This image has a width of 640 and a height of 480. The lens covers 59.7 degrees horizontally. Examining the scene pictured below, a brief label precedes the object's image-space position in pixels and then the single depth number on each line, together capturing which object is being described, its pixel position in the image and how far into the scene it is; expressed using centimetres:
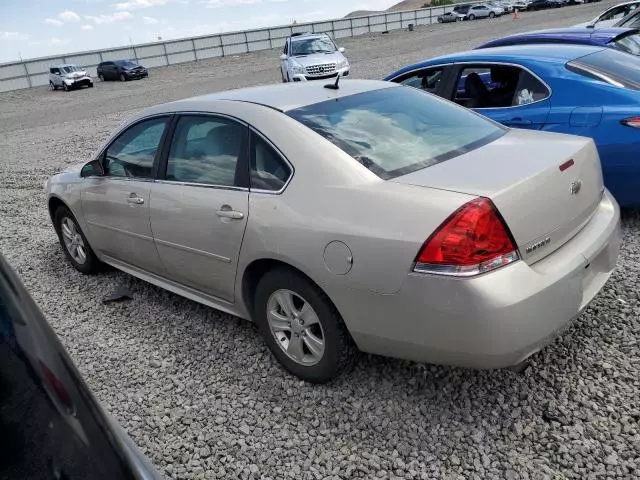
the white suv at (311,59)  1706
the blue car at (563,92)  425
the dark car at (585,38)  682
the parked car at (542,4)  5044
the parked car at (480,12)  4966
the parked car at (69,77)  3206
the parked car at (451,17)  5228
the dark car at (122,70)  3425
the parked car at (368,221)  236
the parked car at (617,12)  1419
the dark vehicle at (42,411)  106
